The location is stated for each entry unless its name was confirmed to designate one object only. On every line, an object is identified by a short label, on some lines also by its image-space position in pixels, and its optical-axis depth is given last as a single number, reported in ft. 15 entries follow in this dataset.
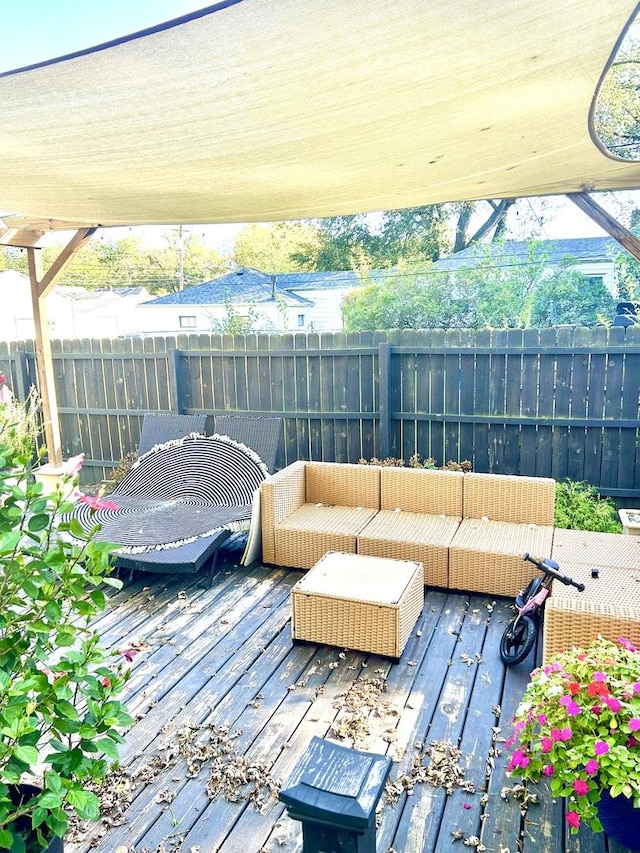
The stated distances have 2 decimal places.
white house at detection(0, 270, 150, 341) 70.49
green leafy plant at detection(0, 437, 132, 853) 4.10
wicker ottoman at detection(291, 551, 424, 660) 9.81
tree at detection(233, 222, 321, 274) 64.18
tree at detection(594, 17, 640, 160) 41.09
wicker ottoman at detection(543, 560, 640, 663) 7.66
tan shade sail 5.95
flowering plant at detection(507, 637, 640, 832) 5.33
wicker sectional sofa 12.16
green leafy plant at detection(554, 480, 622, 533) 15.52
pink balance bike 9.58
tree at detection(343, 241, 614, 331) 34.91
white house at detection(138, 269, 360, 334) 53.16
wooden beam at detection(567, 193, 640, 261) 13.60
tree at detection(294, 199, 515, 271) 48.62
